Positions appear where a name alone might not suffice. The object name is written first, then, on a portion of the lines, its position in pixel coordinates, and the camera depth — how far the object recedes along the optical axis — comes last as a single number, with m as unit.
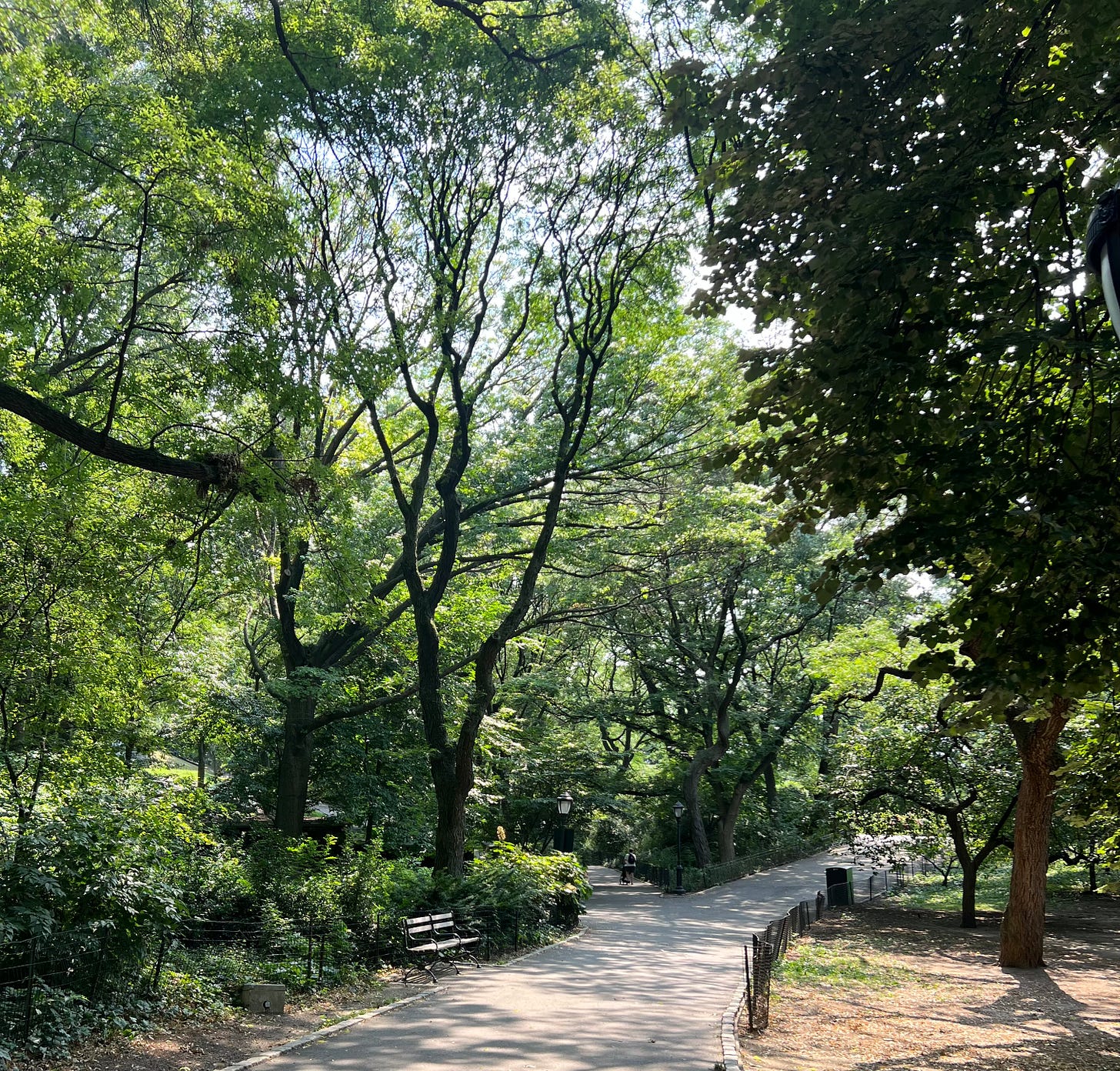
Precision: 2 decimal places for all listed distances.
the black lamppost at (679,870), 31.15
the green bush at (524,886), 15.85
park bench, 12.88
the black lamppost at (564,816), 23.92
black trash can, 26.55
